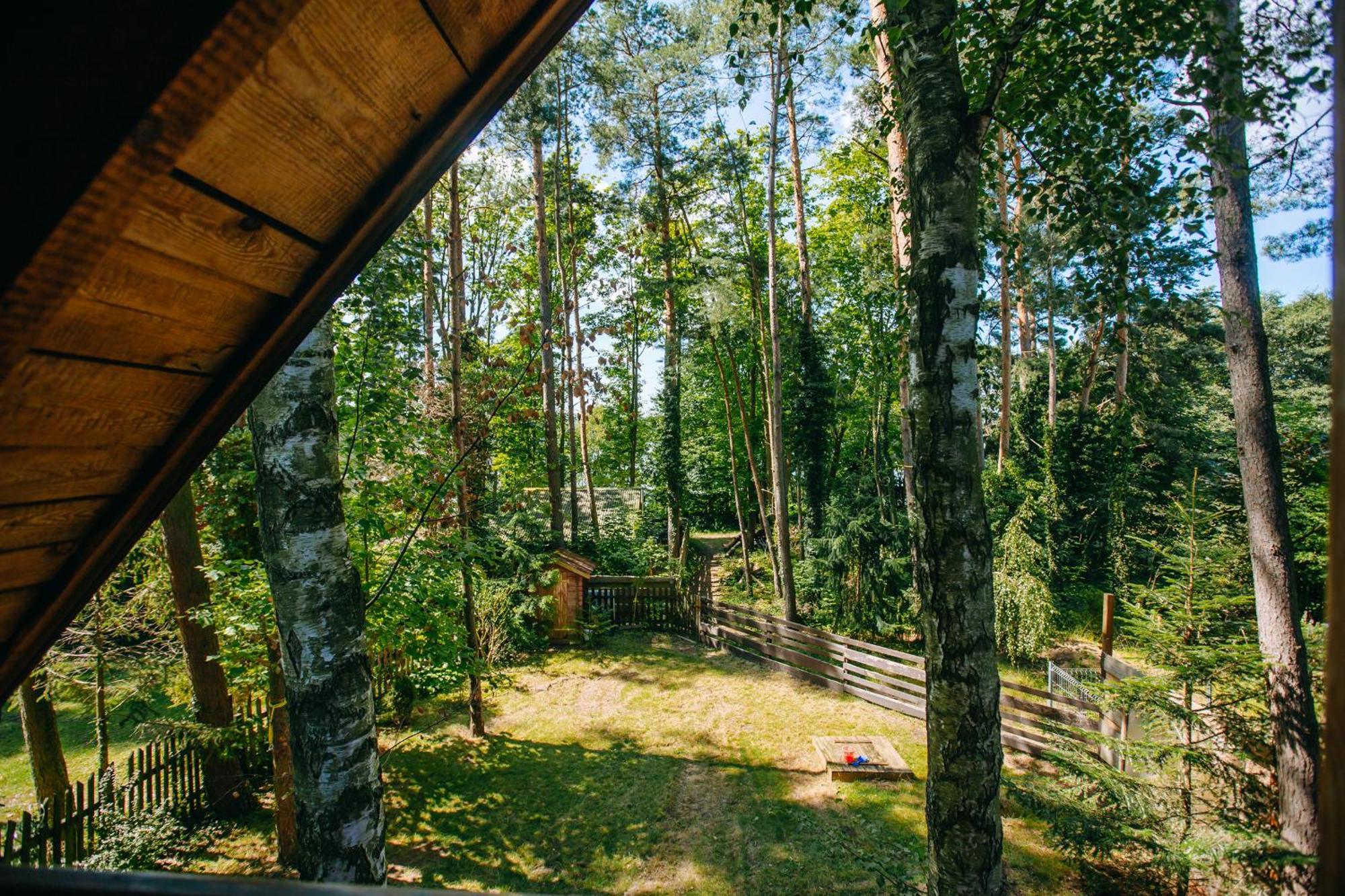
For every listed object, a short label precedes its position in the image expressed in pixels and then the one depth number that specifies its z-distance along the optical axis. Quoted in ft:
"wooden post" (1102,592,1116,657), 24.36
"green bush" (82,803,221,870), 17.02
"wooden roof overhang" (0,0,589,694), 2.13
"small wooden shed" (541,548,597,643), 41.57
